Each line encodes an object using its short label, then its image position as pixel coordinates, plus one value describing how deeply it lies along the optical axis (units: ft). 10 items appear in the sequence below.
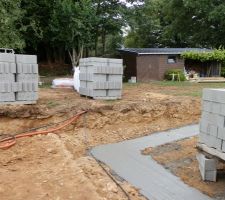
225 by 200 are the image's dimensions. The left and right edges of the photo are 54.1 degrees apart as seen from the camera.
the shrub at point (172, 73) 51.53
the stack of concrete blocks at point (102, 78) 26.02
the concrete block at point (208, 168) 15.79
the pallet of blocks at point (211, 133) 14.58
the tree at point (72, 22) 41.73
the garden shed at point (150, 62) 52.32
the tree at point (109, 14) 51.37
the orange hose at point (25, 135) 20.07
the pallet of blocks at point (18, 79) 22.26
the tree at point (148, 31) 56.91
